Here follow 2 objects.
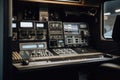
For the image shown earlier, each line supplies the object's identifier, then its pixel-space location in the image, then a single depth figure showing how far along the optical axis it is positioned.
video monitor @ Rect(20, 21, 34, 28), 1.63
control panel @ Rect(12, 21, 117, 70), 1.47
